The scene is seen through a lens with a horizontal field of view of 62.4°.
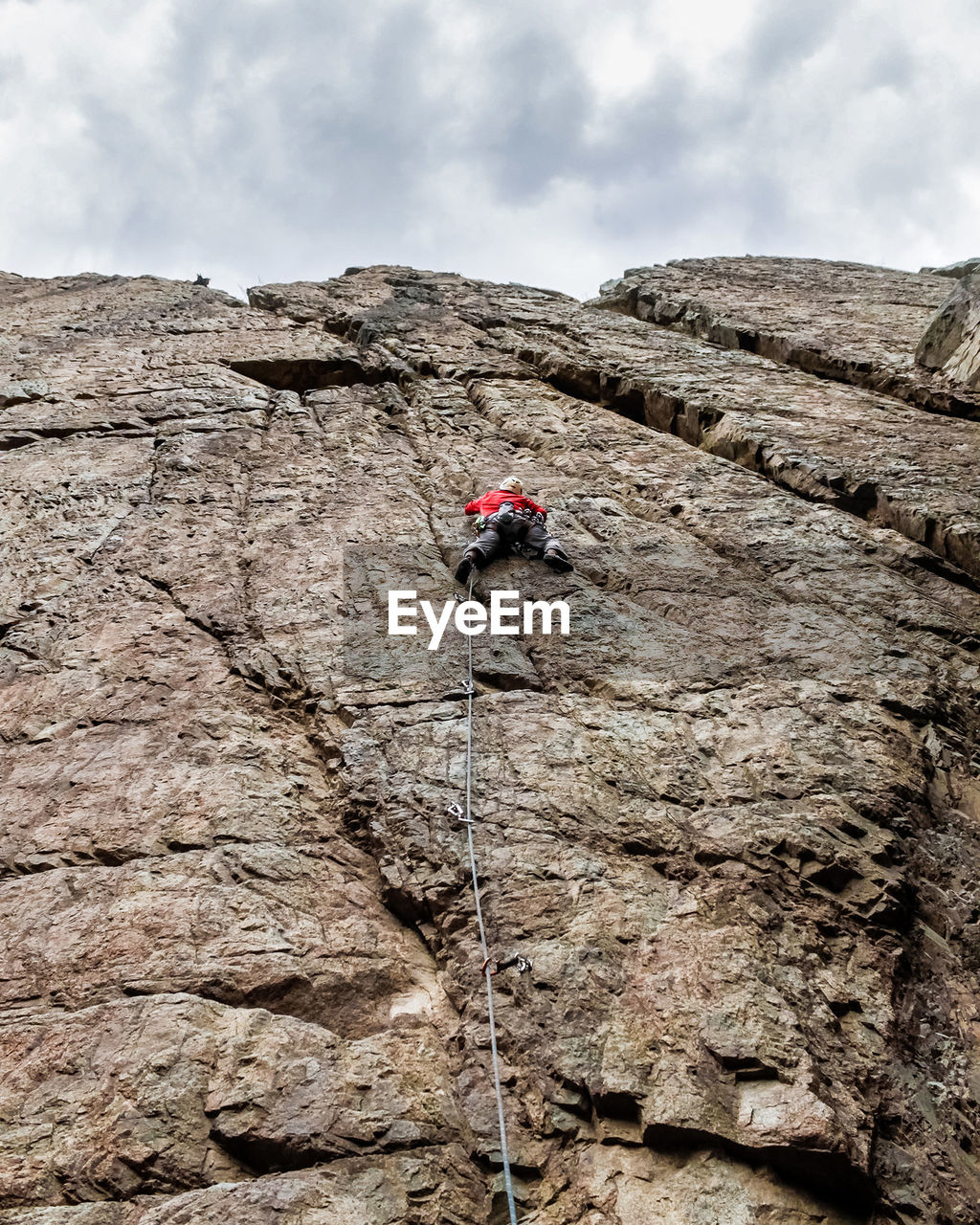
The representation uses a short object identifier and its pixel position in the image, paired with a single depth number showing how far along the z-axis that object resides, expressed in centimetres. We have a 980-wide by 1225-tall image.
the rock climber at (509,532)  641
